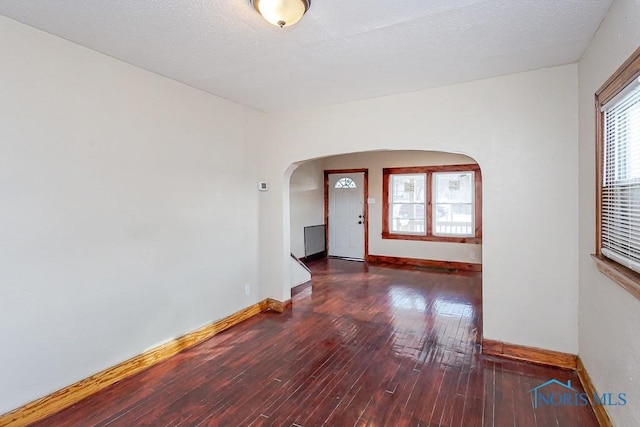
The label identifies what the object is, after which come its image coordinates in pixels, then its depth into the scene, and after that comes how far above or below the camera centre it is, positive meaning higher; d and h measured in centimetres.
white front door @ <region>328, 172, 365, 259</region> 765 -14
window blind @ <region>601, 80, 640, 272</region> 169 +16
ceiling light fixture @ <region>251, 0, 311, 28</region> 172 +109
